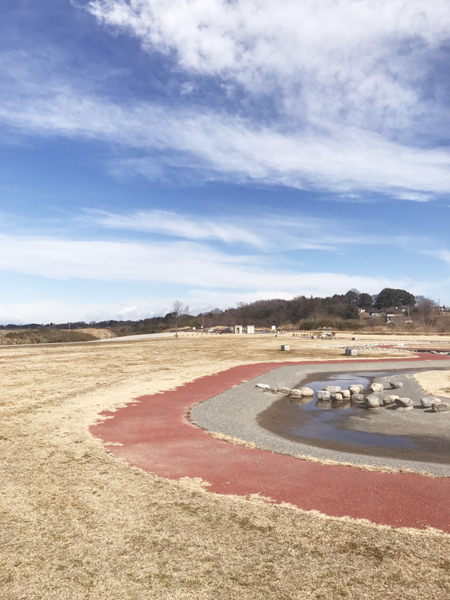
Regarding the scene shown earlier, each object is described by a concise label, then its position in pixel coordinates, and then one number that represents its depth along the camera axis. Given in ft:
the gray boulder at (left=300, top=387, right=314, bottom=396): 53.47
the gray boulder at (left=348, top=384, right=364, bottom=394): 53.36
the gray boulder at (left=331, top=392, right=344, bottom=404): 50.52
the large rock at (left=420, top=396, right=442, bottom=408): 44.09
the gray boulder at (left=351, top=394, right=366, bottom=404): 49.39
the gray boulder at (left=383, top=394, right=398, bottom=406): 47.19
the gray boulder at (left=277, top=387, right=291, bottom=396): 54.85
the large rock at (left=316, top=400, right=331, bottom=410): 47.99
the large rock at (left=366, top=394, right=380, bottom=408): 46.73
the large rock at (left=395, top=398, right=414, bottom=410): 45.16
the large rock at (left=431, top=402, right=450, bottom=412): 42.63
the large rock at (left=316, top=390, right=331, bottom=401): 51.19
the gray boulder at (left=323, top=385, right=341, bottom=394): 53.14
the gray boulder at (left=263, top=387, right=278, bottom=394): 55.26
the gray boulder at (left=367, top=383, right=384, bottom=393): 55.01
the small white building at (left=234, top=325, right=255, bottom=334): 238.68
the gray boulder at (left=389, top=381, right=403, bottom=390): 56.08
